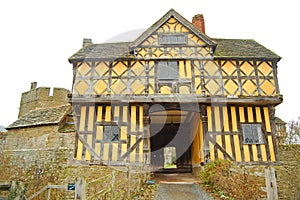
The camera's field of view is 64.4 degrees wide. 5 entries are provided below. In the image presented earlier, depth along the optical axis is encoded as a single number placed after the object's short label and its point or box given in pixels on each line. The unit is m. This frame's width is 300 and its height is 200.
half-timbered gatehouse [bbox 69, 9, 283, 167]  11.04
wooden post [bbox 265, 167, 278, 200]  5.54
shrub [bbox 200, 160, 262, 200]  7.06
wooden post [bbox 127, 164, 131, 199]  7.30
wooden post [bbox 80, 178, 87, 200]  4.69
